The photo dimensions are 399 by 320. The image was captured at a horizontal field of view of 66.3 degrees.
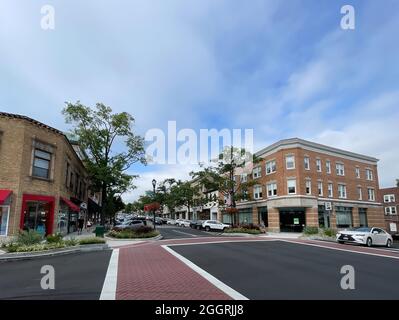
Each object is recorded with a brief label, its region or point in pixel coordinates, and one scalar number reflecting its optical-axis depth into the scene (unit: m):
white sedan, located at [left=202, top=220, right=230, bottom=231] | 38.94
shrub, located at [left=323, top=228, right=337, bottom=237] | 26.50
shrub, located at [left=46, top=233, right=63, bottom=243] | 15.75
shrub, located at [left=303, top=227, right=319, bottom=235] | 27.94
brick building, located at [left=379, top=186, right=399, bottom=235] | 55.00
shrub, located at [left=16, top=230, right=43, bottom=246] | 14.76
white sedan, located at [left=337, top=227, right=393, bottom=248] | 21.98
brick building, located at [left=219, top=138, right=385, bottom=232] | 36.41
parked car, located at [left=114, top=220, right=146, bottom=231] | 26.60
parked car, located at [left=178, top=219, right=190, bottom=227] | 55.45
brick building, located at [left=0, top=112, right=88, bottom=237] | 18.53
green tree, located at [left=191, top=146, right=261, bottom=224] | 38.97
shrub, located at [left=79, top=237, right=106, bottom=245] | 16.61
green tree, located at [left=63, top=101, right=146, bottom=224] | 32.16
